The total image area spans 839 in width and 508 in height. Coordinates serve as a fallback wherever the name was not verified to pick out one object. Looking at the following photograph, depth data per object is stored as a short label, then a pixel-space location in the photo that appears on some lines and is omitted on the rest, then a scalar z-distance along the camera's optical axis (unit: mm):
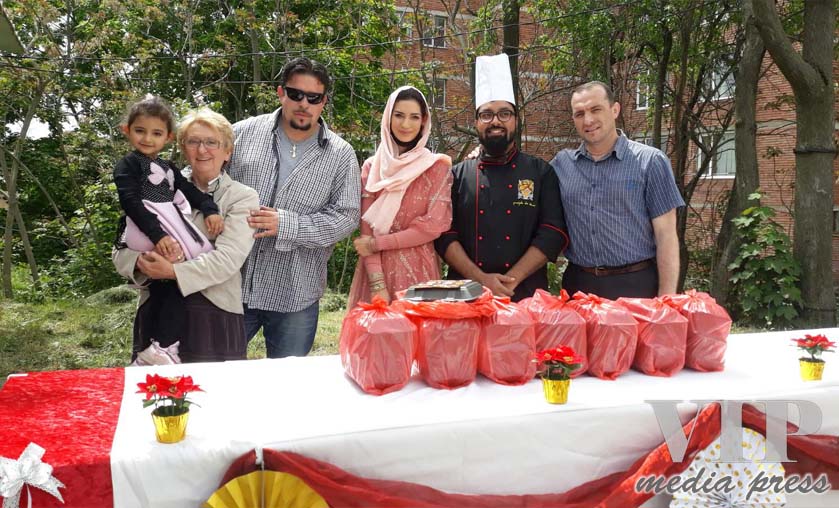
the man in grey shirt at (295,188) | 2715
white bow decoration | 1279
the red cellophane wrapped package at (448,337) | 1771
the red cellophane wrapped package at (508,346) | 1794
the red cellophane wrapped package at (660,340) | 1921
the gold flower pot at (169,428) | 1434
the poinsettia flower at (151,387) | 1456
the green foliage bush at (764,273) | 6836
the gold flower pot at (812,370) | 1912
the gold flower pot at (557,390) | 1668
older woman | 2299
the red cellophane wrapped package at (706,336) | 1979
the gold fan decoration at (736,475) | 1633
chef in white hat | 2846
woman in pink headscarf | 2730
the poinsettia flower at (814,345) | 1943
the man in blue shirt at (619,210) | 2791
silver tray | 1834
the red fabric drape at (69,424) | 1335
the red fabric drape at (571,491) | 1426
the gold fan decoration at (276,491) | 1387
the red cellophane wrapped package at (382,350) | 1723
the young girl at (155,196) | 2299
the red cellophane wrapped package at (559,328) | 1877
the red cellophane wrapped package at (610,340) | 1888
